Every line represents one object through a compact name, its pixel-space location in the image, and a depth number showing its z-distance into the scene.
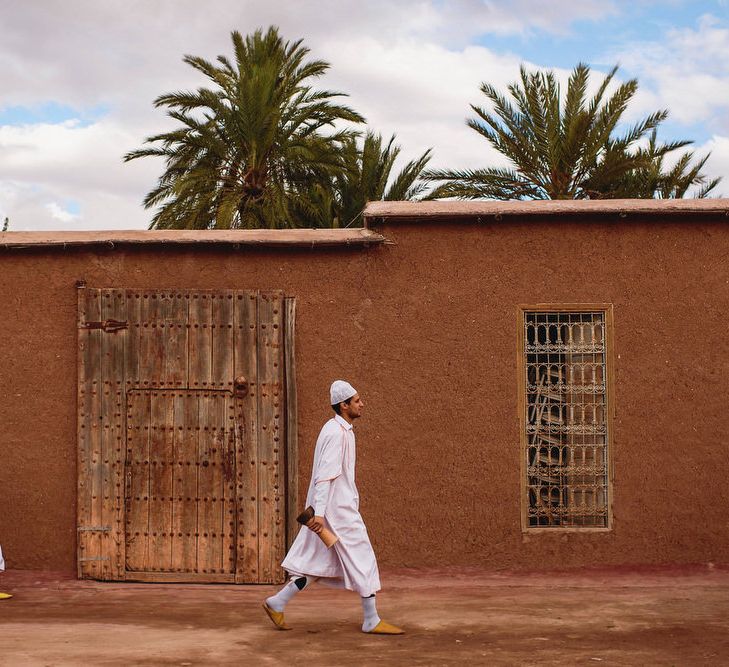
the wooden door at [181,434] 7.41
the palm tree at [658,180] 18.59
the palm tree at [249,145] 19.55
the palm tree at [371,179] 21.06
